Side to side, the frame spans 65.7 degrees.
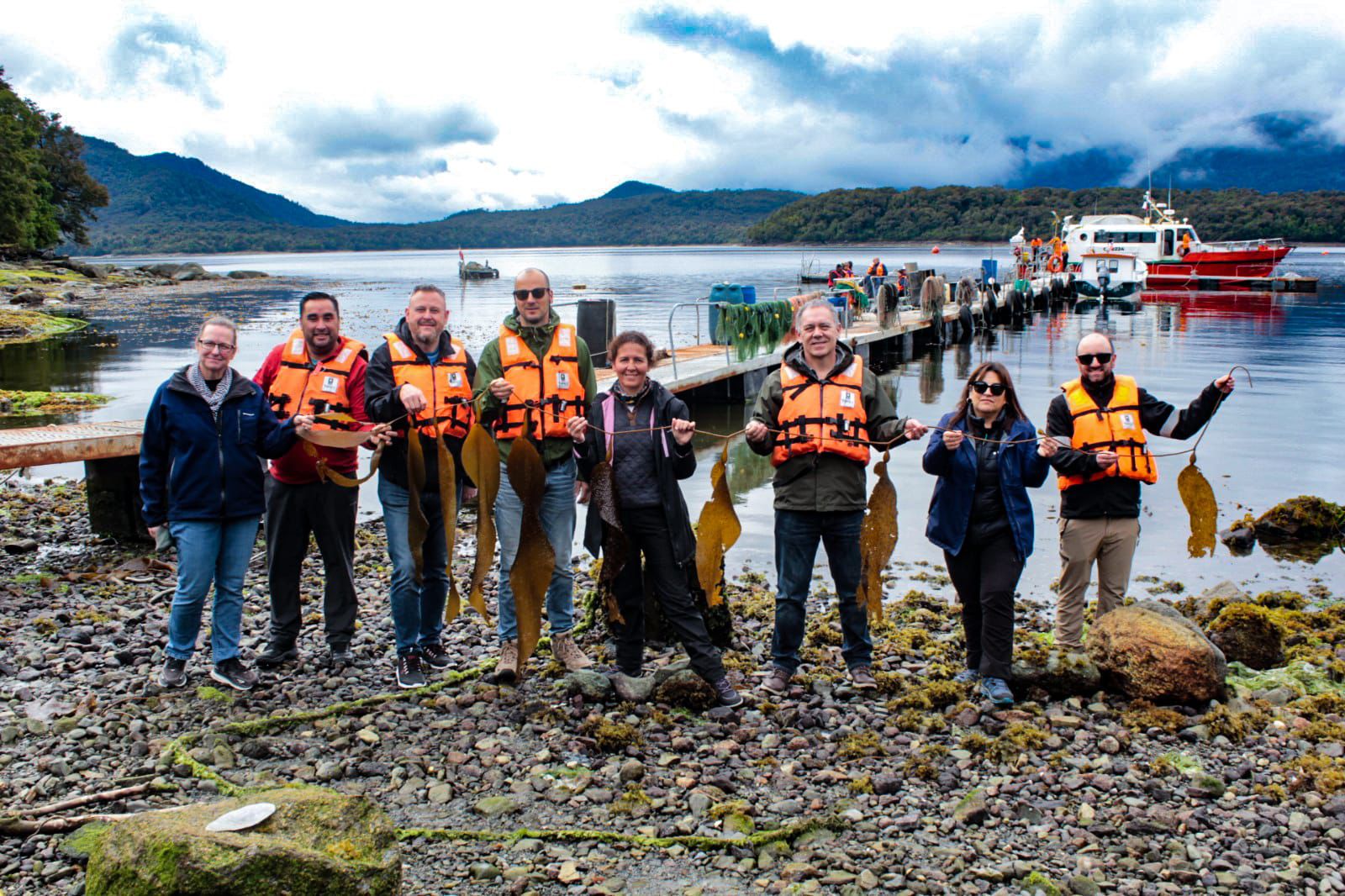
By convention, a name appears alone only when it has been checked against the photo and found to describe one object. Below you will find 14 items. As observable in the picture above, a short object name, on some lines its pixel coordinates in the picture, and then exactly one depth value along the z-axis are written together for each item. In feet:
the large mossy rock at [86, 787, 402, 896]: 9.14
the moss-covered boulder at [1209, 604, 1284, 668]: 19.36
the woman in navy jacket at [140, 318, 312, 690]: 15.83
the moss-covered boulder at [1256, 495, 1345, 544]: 31.65
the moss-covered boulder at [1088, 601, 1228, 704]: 16.24
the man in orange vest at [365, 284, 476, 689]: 16.31
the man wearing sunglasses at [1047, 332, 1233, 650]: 17.20
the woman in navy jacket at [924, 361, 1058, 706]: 16.02
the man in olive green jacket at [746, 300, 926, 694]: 15.94
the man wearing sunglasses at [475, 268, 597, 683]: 16.48
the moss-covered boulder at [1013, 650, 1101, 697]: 16.87
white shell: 9.71
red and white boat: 164.35
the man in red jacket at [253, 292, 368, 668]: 16.98
